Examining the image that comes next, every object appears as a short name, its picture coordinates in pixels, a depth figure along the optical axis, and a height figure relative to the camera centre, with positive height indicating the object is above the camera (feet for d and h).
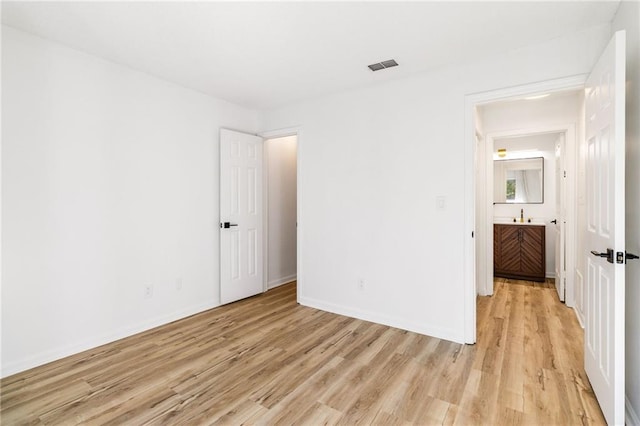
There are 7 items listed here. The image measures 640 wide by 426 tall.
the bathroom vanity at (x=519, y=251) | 15.76 -2.10
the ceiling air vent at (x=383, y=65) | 9.20 +4.26
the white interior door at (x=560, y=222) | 12.90 -0.53
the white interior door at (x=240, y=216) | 12.52 -0.18
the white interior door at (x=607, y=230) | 5.23 -0.37
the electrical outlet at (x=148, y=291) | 10.22 -2.54
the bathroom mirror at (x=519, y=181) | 17.37 +1.61
